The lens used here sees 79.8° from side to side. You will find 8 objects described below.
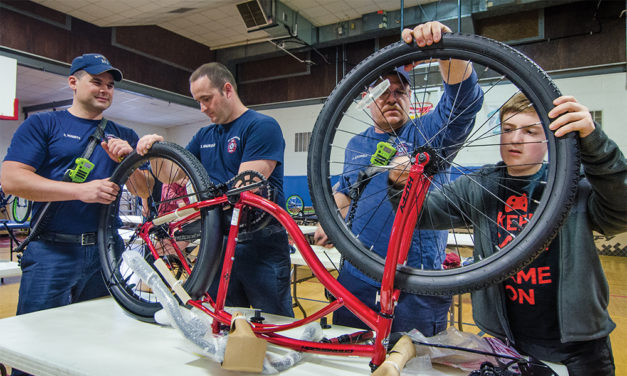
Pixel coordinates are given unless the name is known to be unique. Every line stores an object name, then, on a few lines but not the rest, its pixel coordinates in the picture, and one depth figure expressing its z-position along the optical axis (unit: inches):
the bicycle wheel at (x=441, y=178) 30.2
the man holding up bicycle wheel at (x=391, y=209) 50.9
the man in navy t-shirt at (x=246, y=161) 60.7
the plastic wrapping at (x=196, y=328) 36.4
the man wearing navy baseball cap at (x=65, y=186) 61.4
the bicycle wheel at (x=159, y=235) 45.8
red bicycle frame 34.7
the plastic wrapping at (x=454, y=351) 36.0
